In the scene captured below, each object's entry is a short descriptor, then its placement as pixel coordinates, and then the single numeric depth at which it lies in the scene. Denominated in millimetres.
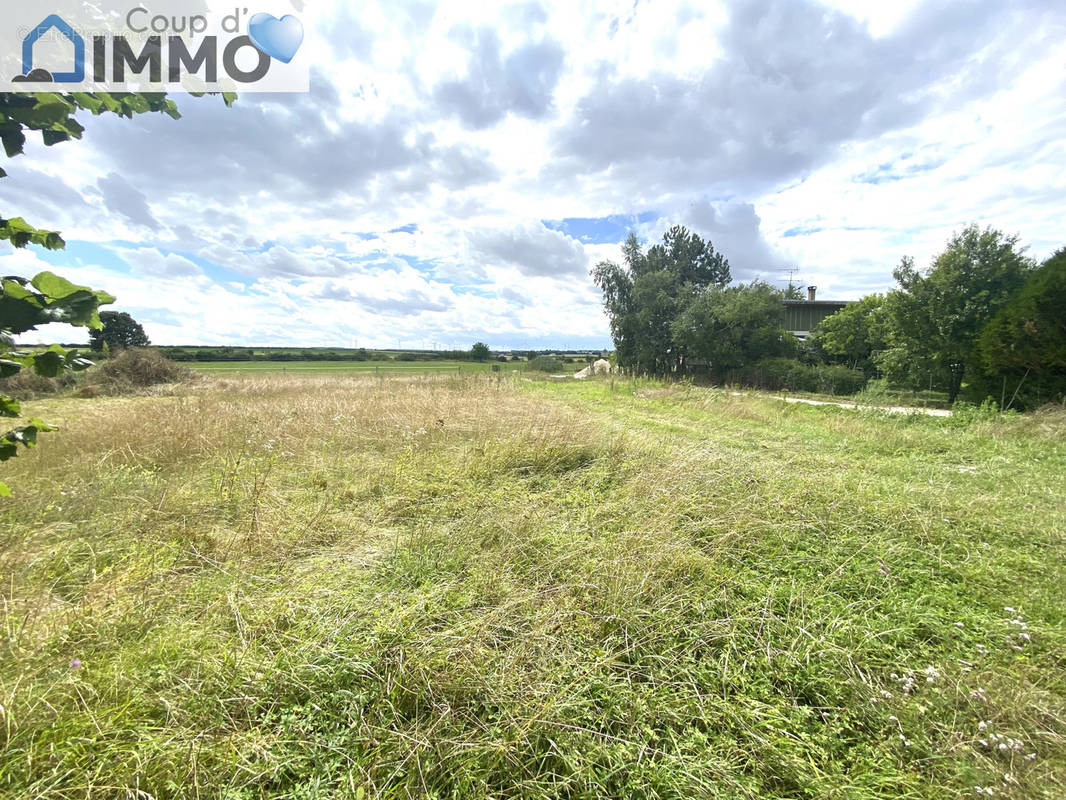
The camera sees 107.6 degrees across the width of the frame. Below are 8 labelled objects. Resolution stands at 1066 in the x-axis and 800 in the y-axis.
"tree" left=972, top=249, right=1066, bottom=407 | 9000
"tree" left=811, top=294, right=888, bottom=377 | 19750
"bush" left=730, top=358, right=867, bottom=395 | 18078
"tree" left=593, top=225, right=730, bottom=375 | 23828
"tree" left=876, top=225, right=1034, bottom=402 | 11516
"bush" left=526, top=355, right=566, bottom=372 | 31906
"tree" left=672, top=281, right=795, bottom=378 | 20062
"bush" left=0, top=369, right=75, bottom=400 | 11773
